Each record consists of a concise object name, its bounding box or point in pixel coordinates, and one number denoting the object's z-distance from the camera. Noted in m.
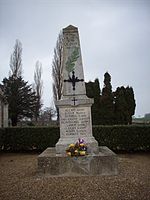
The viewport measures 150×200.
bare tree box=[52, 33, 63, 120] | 23.52
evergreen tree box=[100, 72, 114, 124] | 19.20
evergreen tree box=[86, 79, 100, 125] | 19.28
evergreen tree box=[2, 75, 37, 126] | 27.75
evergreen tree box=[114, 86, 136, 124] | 19.53
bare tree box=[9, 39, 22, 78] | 30.30
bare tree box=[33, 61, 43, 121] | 31.55
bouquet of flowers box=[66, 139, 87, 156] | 5.30
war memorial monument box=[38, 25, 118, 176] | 5.12
